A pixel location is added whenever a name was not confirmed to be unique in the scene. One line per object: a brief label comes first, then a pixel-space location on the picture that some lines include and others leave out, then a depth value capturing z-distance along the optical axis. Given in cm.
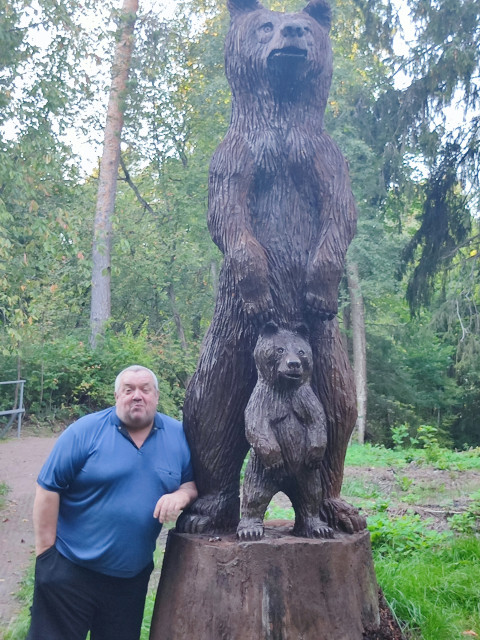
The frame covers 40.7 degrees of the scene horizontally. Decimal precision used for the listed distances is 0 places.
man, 268
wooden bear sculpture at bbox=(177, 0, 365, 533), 315
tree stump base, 272
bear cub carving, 289
